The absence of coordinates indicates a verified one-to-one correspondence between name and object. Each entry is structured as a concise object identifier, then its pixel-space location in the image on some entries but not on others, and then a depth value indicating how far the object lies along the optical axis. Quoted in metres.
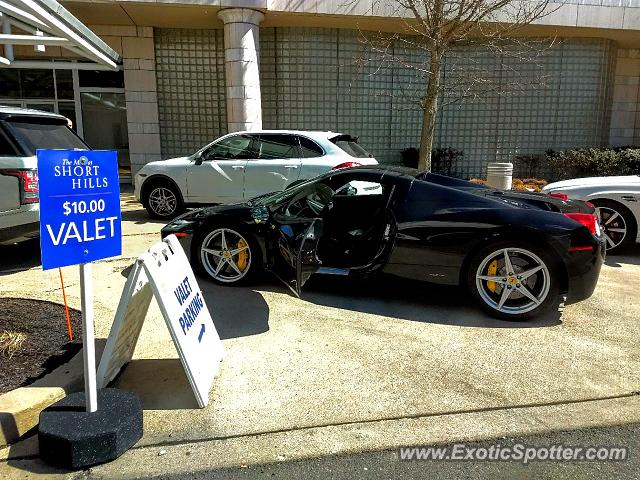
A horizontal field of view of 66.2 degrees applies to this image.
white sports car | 6.53
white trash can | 10.92
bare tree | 9.68
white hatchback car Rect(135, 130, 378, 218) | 8.20
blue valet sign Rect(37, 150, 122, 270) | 2.43
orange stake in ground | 3.77
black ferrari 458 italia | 4.21
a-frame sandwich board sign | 2.94
